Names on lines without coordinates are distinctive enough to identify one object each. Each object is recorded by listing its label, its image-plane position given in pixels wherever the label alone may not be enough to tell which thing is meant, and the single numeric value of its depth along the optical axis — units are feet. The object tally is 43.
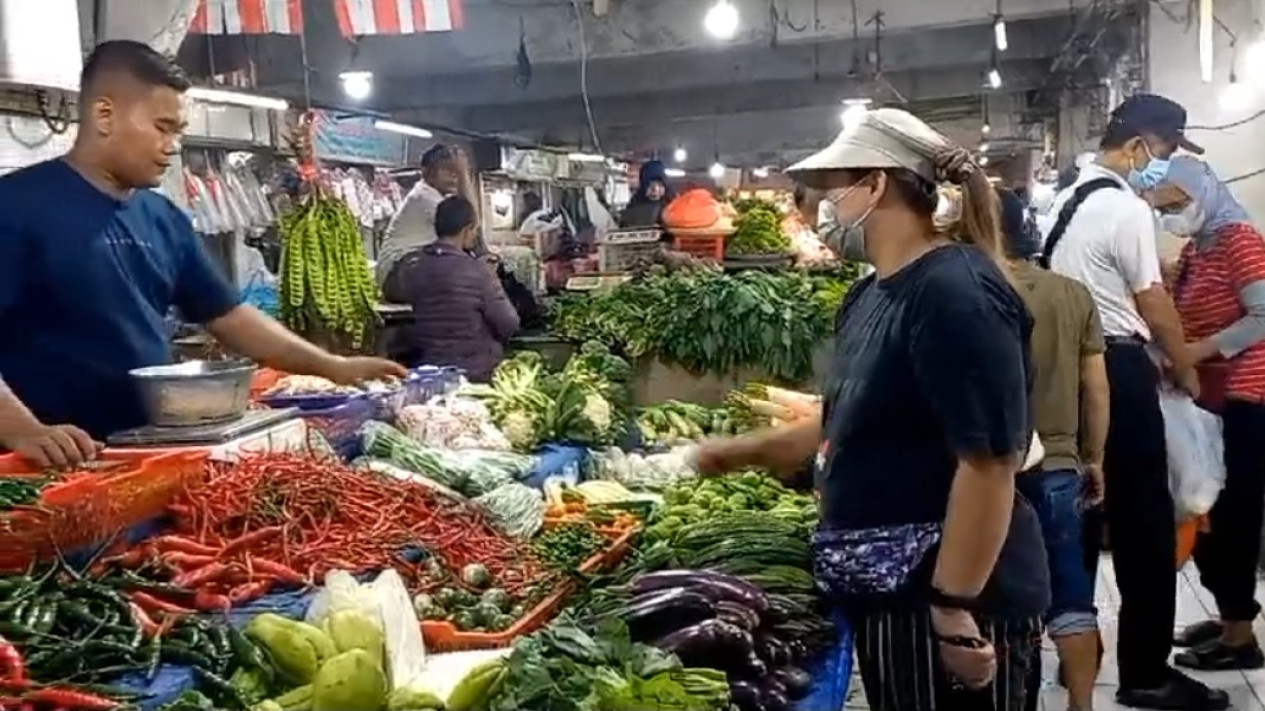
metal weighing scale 11.01
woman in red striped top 16.65
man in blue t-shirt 11.60
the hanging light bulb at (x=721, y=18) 28.68
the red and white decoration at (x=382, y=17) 23.03
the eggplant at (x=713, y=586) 9.96
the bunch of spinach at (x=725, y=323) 22.90
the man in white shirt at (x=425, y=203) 26.63
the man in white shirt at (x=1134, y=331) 15.29
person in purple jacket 21.77
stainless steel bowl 11.17
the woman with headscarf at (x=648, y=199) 34.45
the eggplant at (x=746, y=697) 9.11
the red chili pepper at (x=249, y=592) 9.52
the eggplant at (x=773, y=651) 9.64
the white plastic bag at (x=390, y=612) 8.63
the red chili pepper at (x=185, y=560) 9.70
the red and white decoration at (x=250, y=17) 22.77
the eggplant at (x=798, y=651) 9.90
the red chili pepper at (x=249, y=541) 10.22
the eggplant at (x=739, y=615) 9.59
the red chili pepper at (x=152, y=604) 8.93
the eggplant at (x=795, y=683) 9.48
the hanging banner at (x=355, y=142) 36.50
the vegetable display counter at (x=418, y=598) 7.87
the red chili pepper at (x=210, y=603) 9.25
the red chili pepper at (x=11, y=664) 7.42
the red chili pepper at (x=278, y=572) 10.03
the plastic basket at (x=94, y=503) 8.80
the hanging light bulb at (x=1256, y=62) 27.96
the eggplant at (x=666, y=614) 9.61
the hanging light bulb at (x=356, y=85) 36.14
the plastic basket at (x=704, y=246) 28.19
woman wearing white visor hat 7.92
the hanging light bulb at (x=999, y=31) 35.40
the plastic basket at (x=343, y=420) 14.38
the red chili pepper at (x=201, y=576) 9.46
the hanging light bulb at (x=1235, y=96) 29.89
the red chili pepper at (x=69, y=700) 7.26
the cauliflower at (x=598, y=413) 19.04
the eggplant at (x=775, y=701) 9.18
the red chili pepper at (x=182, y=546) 9.95
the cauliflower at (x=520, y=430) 17.65
